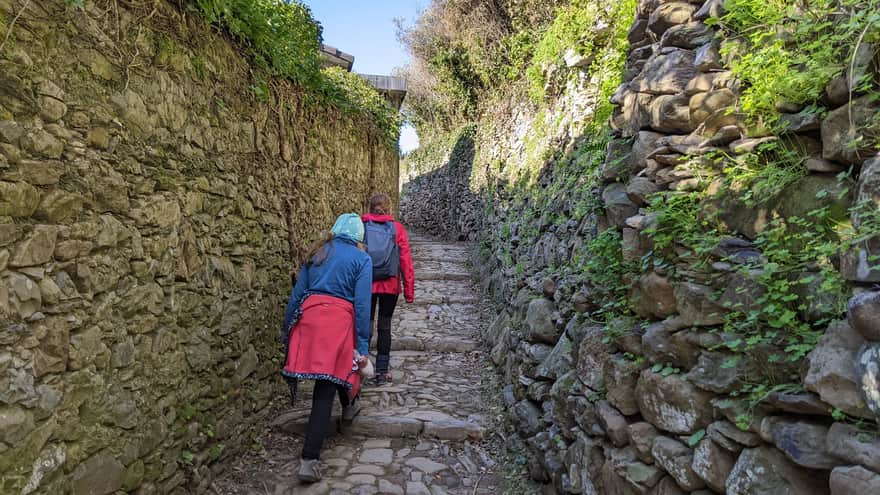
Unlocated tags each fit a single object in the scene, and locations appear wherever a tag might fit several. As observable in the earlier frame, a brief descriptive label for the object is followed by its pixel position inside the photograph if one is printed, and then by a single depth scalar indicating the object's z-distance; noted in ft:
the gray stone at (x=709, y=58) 7.61
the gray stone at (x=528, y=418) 11.56
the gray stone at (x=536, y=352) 12.36
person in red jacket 15.88
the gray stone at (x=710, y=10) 7.77
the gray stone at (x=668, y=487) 6.40
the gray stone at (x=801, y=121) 5.83
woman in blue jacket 11.07
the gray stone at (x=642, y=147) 8.55
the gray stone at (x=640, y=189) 8.19
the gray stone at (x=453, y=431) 13.43
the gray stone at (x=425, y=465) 12.01
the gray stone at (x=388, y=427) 13.53
